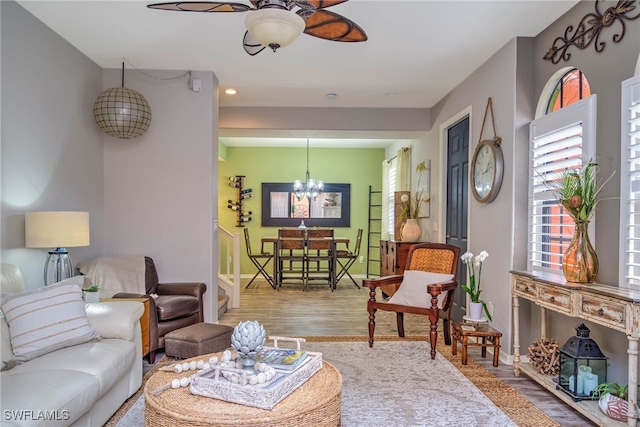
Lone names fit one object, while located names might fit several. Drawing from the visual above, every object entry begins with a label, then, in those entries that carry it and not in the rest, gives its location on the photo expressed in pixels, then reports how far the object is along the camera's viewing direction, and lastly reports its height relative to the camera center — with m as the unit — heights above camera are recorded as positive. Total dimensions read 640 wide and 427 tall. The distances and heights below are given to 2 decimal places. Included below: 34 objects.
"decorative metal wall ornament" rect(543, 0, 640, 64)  2.42 +1.23
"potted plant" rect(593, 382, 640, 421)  2.17 -0.99
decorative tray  1.64 -0.73
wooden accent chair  3.50 -0.66
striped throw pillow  2.11 -0.59
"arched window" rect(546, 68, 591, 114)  2.89 +0.94
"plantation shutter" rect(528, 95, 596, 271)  2.68 +0.38
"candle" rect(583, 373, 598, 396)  2.39 -0.97
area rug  2.36 -1.18
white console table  2.02 -0.52
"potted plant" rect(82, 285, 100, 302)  2.99 -0.60
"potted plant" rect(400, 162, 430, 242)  5.88 +0.08
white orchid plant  3.35 -0.56
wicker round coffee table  1.54 -0.77
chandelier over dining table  7.86 +0.52
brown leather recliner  3.26 -0.79
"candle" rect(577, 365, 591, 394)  2.41 -0.93
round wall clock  3.55 +0.42
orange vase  2.47 -0.25
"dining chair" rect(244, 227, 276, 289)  7.22 -0.87
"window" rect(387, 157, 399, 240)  7.54 +0.39
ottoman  3.08 -0.98
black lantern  2.40 -0.88
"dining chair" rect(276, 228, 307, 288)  7.05 -0.52
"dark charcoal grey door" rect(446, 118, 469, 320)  4.55 +0.27
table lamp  2.78 -0.16
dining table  7.01 -0.68
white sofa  1.65 -0.77
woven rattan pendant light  3.79 +0.94
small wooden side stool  3.17 -0.92
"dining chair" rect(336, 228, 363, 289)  7.23 -0.74
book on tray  1.94 -0.72
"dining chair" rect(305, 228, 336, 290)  7.09 -0.53
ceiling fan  1.82 +0.96
